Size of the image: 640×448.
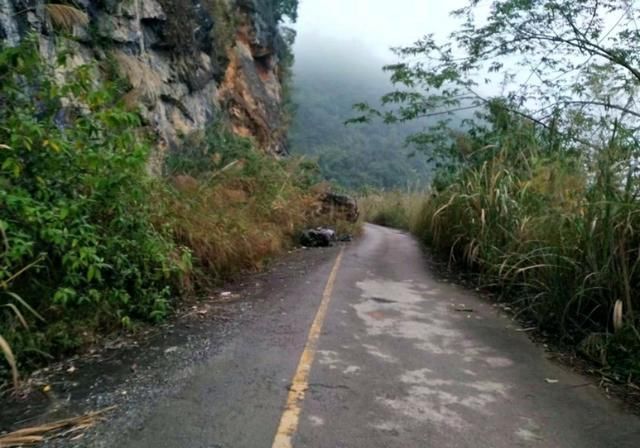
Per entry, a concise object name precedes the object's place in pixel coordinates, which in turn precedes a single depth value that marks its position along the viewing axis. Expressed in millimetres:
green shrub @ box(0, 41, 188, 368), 4555
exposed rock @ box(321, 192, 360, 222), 17391
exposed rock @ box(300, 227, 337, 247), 13703
